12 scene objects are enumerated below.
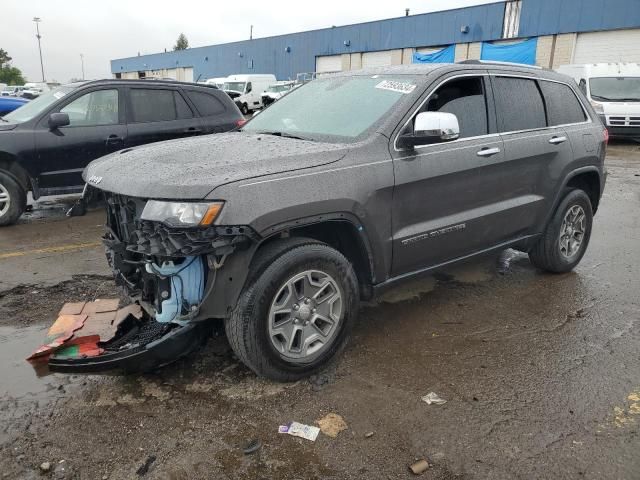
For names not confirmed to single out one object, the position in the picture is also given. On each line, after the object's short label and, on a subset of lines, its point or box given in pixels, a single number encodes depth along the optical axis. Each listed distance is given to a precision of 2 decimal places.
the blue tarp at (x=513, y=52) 27.17
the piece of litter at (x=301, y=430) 2.62
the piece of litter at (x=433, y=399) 2.93
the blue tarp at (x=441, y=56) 30.62
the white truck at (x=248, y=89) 30.30
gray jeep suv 2.72
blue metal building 24.62
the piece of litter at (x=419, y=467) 2.39
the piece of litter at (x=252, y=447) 2.50
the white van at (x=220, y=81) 31.96
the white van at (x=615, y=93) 15.08
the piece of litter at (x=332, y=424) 2.65
